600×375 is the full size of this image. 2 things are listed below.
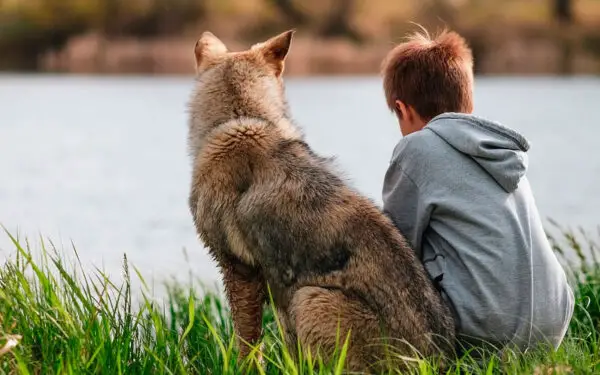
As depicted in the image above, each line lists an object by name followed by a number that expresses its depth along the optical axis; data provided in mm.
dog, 8133
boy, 8352
